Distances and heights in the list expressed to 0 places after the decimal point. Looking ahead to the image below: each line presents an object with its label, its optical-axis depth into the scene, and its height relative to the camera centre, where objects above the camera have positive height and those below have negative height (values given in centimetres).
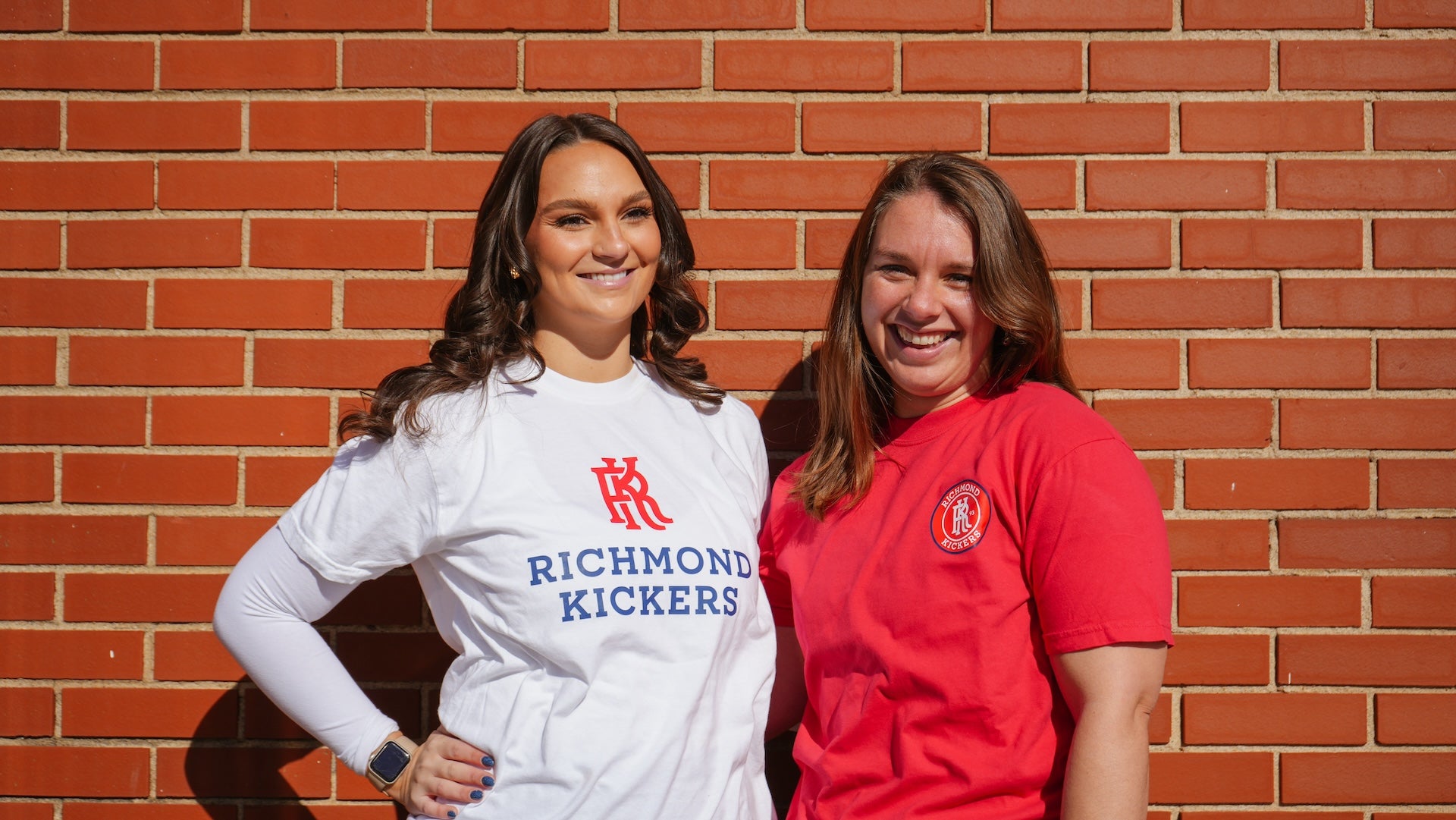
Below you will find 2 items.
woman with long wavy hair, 171 -23
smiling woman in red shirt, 157 -21
